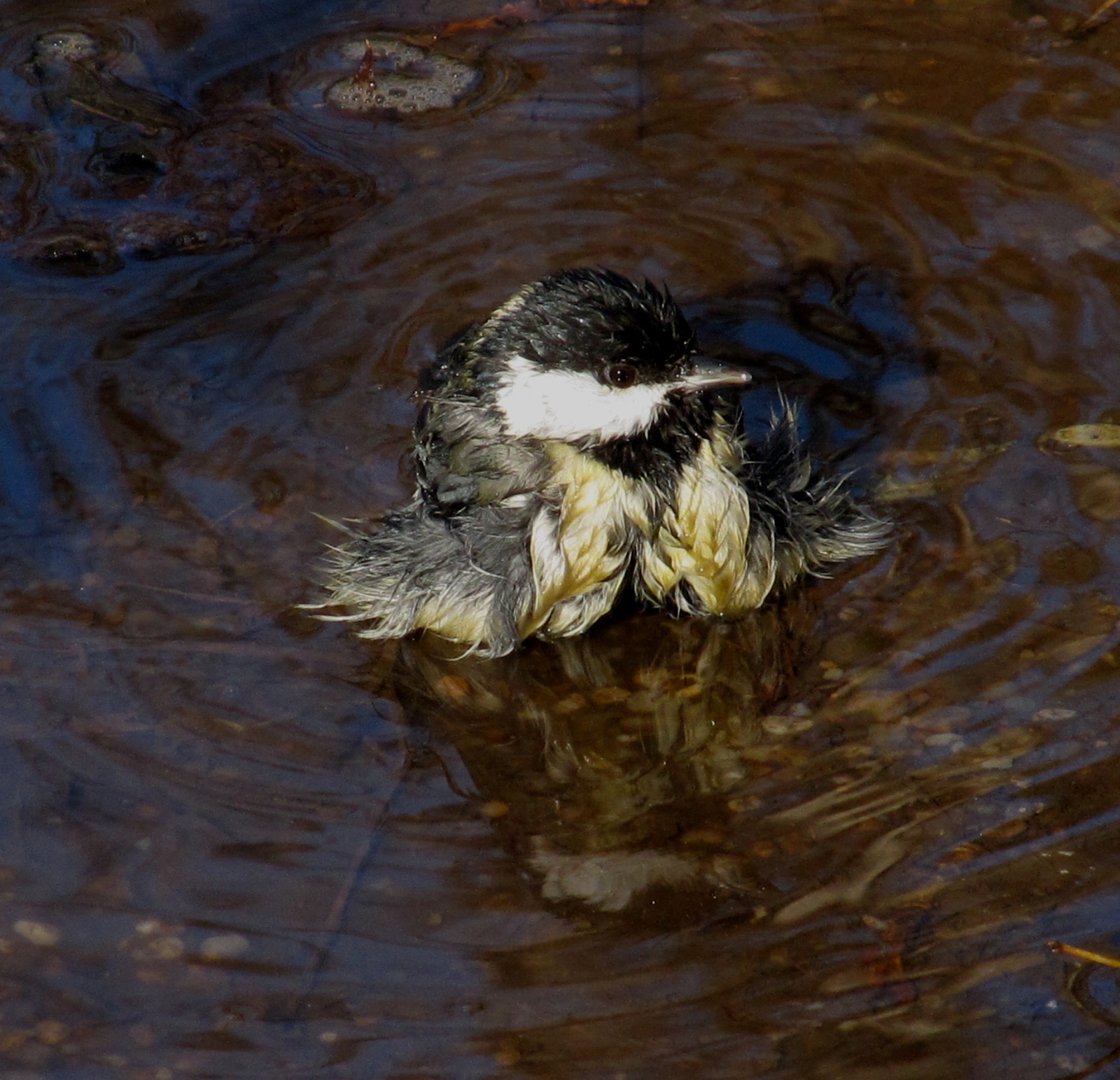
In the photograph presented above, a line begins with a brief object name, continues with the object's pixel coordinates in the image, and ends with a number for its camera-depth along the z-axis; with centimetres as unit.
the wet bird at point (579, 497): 912
